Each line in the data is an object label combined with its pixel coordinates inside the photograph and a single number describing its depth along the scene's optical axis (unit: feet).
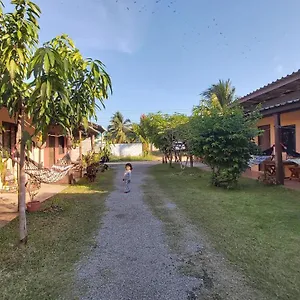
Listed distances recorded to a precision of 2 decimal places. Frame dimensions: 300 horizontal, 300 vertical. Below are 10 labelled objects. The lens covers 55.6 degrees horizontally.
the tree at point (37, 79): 8.95
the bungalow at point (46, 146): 25.93
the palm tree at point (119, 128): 118.73
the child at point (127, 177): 26.73
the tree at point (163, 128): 50.93
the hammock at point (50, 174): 19.93
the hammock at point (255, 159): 27.40
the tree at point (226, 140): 25.70
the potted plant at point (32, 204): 17.93
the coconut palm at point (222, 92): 66.03
